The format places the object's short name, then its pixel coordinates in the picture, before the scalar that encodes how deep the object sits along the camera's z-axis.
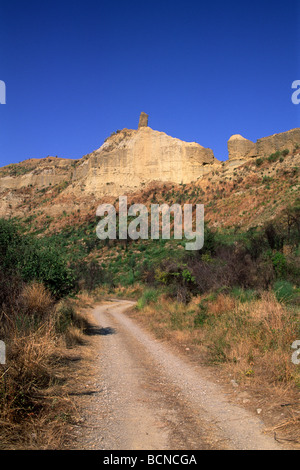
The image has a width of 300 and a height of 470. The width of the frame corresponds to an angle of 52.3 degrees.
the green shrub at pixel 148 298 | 16.64
